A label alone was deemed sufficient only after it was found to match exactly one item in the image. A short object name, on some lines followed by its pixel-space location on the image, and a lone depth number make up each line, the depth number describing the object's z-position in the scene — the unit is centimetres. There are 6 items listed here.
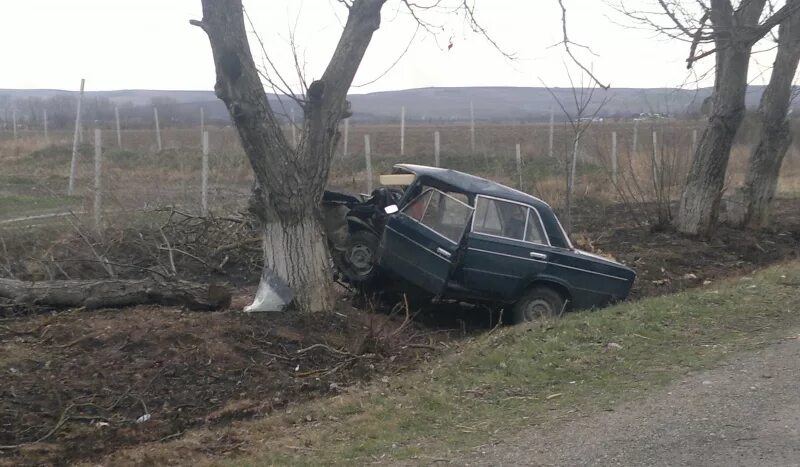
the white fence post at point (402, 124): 2678
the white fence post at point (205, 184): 1336
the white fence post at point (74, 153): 1447
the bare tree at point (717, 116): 1405
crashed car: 961
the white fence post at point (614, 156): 2156
